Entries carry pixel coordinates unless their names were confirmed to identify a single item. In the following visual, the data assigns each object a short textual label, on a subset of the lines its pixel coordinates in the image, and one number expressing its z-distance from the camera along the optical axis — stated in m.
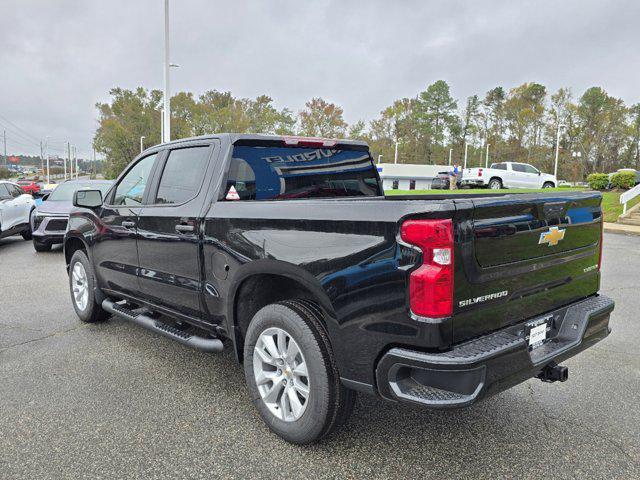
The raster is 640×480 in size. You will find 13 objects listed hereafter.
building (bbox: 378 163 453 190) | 58.56
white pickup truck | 28.97
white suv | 11.69
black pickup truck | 2.27
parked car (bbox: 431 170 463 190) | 36.38
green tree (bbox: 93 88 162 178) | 72.75
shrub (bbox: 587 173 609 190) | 29.98
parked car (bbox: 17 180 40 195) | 37.57
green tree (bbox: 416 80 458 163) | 89.69
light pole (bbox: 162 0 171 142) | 16.83
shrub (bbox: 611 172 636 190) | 26.91
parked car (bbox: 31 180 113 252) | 10.70
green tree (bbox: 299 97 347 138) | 71.88
